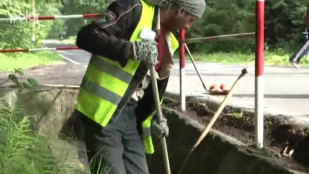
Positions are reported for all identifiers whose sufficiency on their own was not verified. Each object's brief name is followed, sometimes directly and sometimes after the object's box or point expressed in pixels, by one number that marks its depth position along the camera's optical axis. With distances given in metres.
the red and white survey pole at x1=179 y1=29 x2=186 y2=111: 5.79
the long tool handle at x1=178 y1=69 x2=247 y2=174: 4.35
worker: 2.65
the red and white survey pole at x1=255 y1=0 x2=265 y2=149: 3.90
